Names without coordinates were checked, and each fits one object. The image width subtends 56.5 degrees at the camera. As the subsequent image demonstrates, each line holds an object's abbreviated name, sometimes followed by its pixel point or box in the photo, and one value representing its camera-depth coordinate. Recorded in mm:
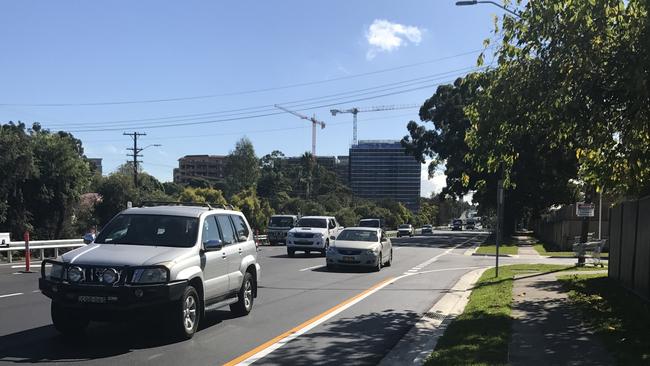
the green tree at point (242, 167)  101000
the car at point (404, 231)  68000
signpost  16361
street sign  22041
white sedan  20125
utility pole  66944
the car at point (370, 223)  44719
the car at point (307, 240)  26734
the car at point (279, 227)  38688
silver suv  7492
